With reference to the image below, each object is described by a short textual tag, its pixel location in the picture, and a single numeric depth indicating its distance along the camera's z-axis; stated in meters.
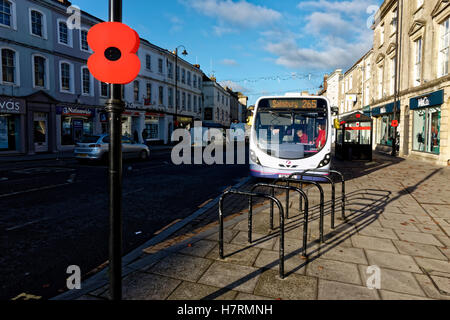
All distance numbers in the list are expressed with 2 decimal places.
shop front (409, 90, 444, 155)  16.08
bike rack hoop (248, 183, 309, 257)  3.80
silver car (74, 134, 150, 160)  14.70
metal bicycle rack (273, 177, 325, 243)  4.30
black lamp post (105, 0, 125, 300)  2.20
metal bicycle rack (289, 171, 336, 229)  5.02
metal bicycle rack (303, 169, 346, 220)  5.53
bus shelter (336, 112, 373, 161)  17.77
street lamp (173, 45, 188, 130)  32.98
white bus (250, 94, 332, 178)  9.38
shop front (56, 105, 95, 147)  22.56
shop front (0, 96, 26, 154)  18.55
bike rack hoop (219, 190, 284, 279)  3.30
